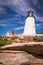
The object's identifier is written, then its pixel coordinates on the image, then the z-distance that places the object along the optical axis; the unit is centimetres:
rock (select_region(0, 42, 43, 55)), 329
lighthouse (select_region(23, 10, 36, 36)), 1104
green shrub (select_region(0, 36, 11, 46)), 360
